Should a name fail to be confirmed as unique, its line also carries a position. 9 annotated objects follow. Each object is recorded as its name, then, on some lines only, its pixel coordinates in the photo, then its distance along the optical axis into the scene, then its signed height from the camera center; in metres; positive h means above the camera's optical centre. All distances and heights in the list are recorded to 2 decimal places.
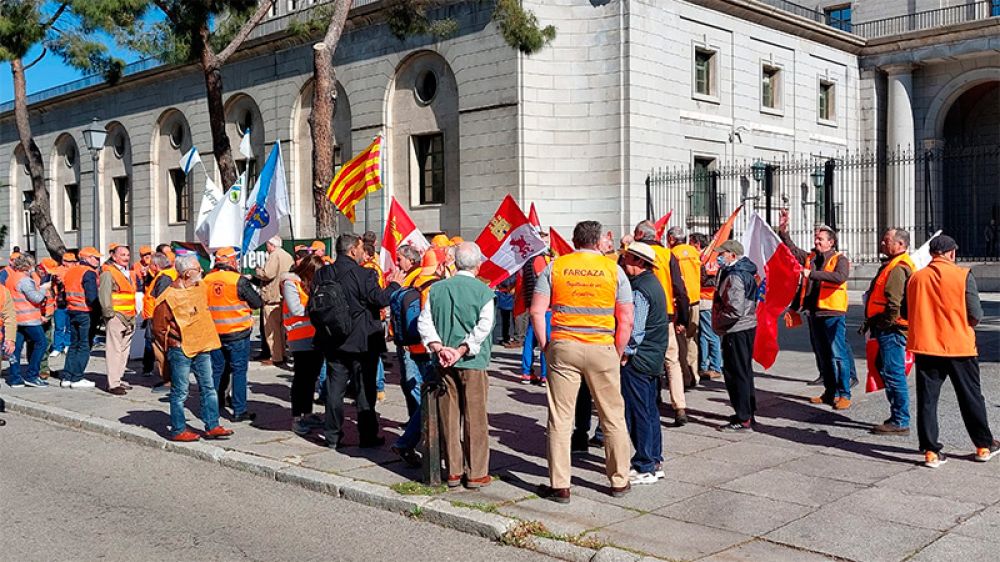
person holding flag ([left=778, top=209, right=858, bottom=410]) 10.12 -0.49
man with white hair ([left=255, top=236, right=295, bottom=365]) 14.13 -0.30
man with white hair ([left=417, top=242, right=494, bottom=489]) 7.21 -0.61
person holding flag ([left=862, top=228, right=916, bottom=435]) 8.66 -0.51
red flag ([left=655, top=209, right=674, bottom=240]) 13.08 +0.61
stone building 25.80 +5.14
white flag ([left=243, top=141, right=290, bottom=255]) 14.03 +1.00
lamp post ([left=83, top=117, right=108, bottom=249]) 22.23 +3.20
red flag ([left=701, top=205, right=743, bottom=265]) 12.02 +0.27
